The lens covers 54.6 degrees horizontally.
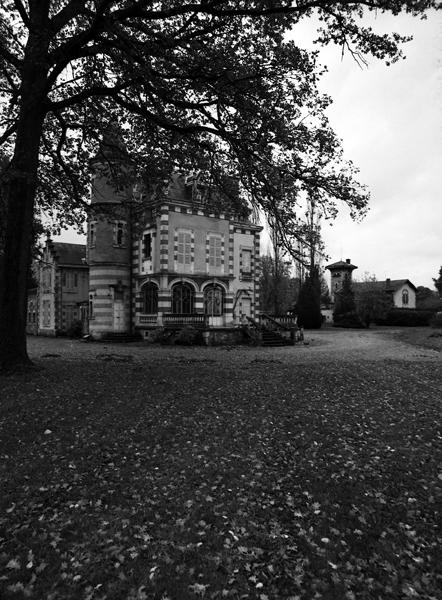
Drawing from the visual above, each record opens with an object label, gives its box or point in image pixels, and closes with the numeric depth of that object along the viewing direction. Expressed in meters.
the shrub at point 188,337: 26.61
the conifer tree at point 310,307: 46.19
